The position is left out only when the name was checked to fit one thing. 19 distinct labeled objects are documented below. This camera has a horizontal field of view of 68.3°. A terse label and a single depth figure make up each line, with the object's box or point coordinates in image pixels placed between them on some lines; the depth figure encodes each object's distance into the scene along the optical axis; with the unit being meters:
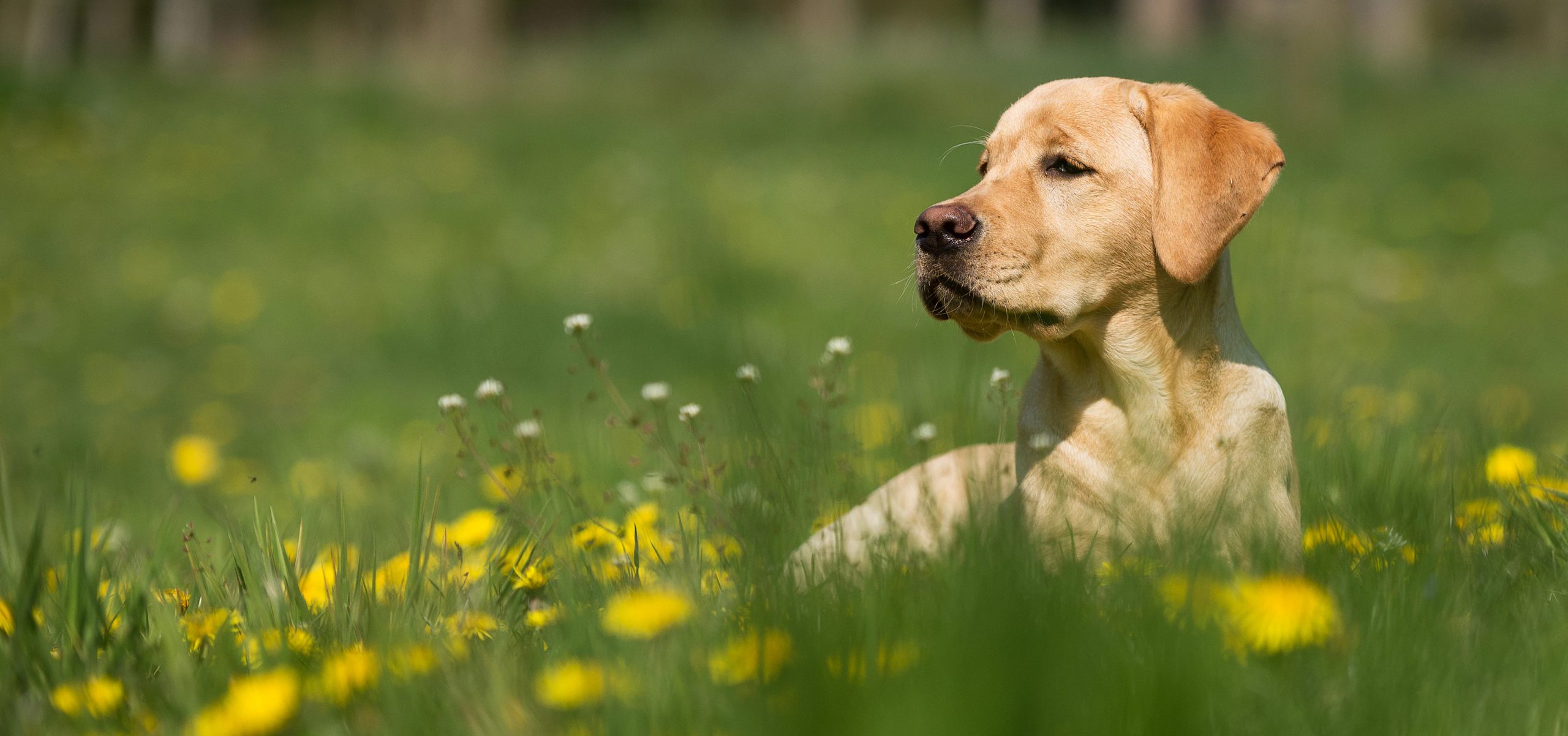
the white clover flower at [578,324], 2.74
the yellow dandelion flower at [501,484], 2.64
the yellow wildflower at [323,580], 2.18
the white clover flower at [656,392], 2.63
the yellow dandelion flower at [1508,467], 2.78
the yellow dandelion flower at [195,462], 3.23
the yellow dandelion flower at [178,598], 2.22
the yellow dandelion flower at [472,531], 2.79
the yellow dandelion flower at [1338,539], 2.22
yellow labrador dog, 2.73
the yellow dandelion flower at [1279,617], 1.60
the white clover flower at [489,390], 2.75
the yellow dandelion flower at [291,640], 1.86
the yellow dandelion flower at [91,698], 1.70
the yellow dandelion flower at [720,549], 2.17
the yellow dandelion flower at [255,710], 1.52
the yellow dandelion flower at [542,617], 2.12
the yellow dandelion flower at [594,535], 2.33
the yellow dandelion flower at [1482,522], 2.43
